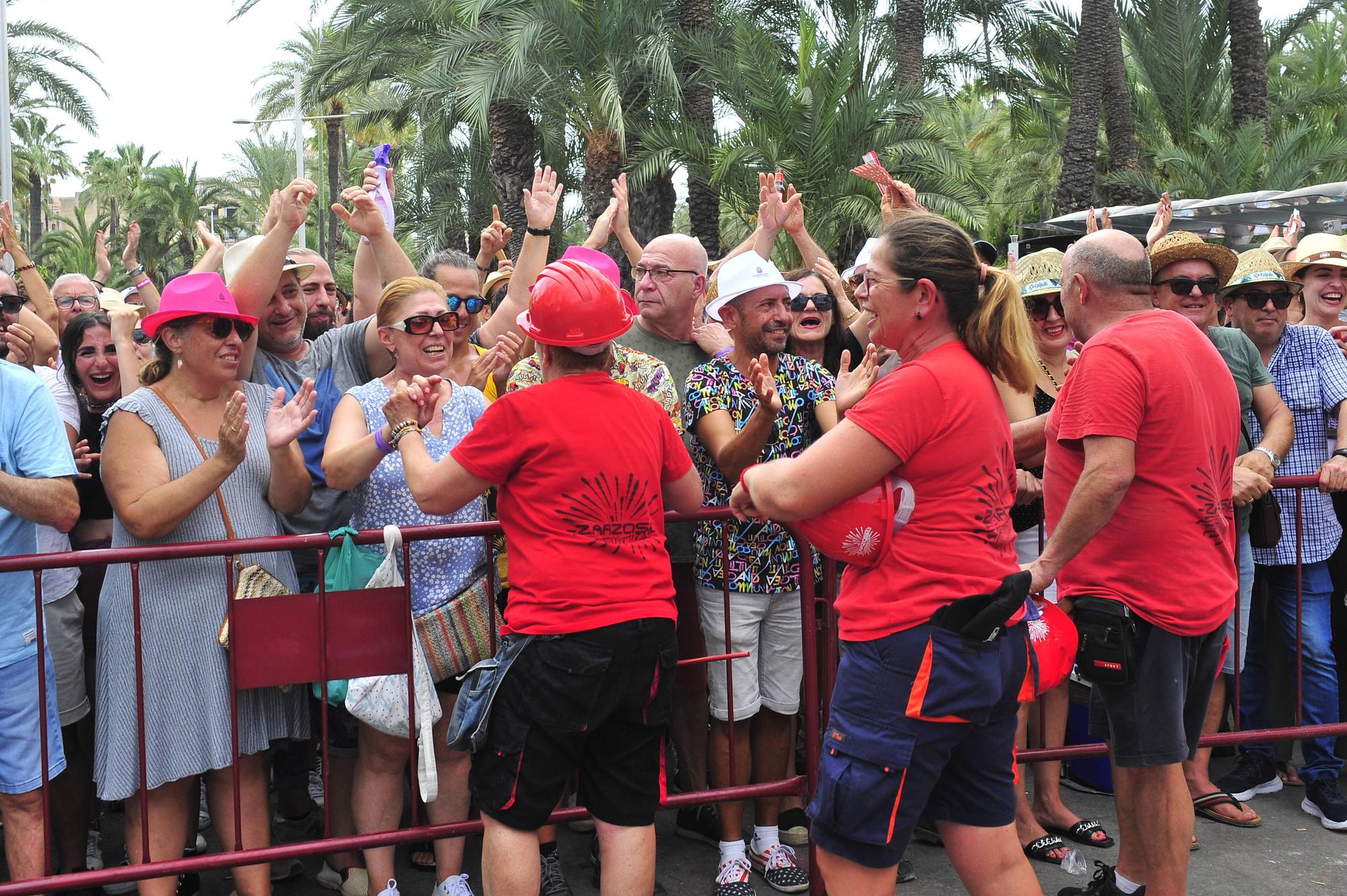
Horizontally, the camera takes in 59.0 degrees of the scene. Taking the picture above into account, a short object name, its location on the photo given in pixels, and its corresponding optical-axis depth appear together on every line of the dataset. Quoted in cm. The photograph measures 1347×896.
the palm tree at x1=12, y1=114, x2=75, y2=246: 3978
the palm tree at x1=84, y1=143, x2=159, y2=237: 4825
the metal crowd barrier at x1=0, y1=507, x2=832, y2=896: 372
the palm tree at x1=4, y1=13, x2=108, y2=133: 3391
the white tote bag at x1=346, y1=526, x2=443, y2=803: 376
